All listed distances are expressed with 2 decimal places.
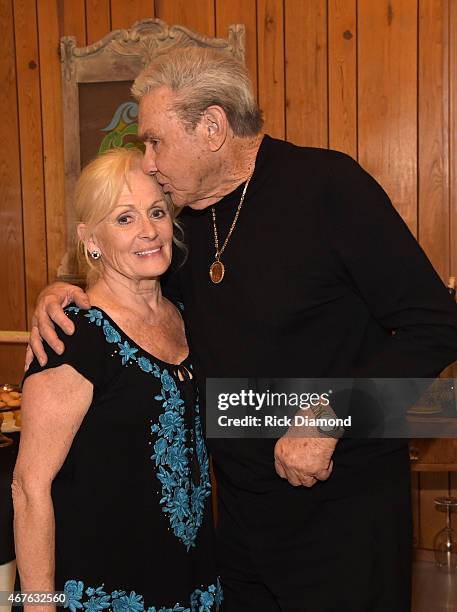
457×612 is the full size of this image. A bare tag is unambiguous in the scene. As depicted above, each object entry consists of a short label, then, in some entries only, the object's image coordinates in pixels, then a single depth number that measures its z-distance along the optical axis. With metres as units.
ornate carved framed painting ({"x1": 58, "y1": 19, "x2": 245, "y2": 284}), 4.02
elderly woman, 1.68
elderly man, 1.69
